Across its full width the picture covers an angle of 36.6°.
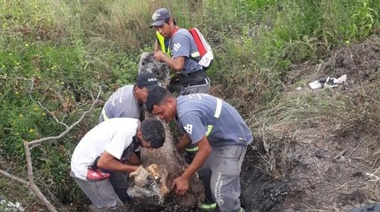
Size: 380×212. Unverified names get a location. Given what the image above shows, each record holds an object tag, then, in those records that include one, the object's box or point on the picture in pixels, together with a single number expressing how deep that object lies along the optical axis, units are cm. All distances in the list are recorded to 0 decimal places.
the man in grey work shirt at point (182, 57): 656
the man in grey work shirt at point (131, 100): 566
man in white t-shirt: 492
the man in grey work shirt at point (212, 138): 497
